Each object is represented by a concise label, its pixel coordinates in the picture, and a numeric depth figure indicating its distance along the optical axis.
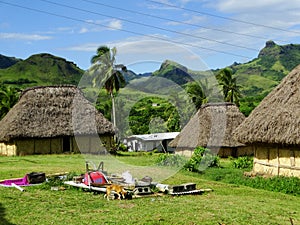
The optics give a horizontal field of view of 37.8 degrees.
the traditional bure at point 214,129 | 28.25
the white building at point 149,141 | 38.88
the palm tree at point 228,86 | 43.44
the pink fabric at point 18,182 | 14.25
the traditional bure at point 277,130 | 16.56
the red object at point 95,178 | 13.43
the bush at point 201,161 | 20.42
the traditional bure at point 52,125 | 28.50
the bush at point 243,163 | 21.98
